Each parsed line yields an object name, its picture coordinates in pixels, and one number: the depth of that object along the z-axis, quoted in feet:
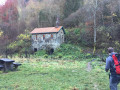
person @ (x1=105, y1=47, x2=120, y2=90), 16.28
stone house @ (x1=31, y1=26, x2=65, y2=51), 92.73
